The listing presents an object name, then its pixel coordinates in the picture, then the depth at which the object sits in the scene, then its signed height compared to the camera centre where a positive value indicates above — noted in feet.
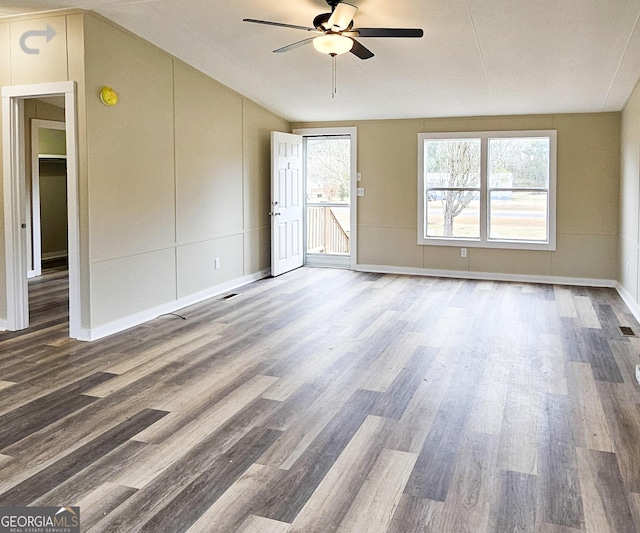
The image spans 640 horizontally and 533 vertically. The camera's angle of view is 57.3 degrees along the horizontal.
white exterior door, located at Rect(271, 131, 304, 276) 25.91 +1.13
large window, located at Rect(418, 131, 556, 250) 25.22 +1.62
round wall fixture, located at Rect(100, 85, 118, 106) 15.62 +3.57
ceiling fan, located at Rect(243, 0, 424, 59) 13.62 +4.72
